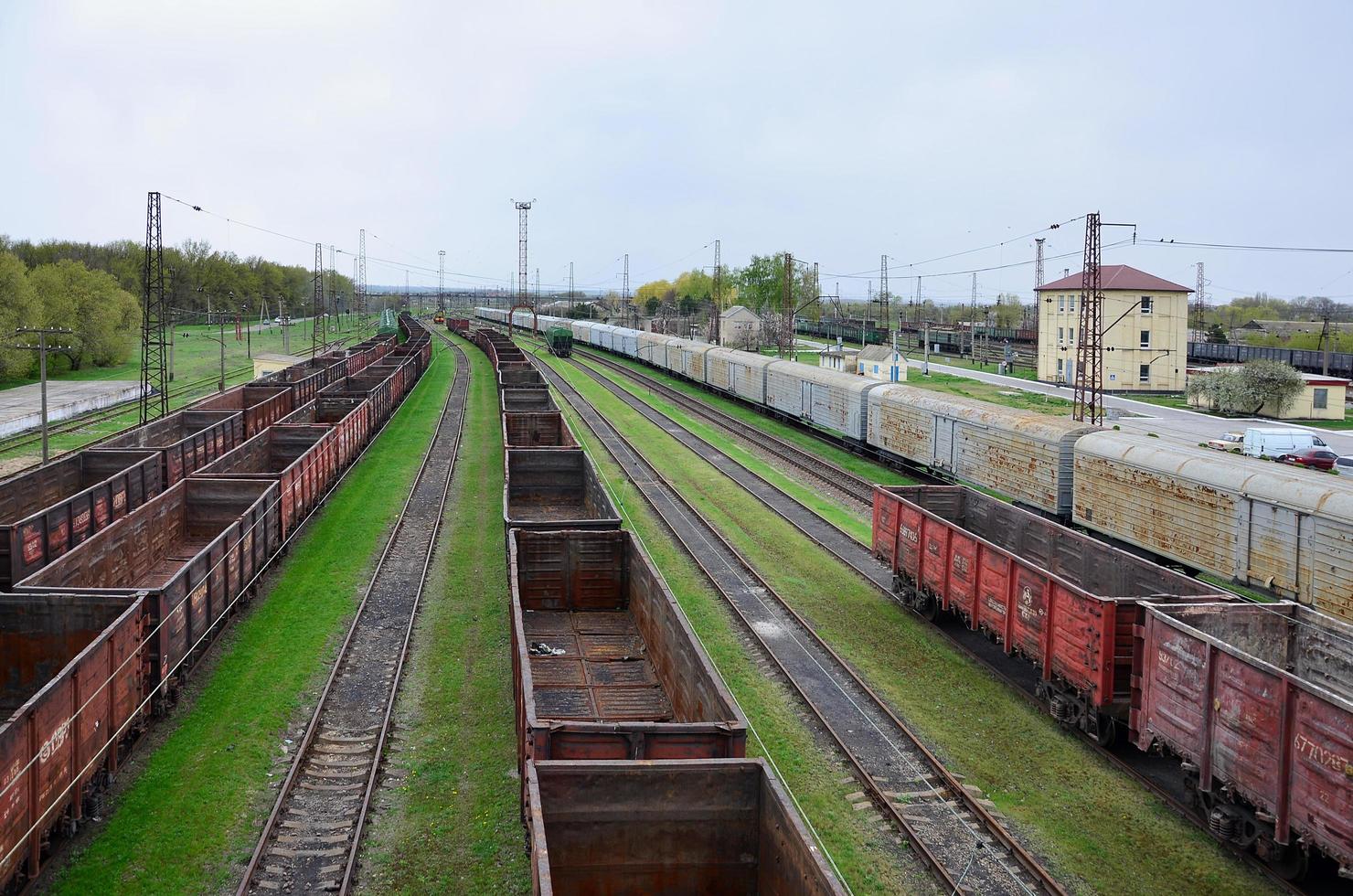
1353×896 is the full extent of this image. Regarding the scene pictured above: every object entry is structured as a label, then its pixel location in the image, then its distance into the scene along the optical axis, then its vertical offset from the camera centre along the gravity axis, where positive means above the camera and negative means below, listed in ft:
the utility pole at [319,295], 287.83 +20.09
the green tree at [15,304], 198.80 +11.04
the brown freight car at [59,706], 31.19 -12.49
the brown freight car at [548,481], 86.02 -9.76
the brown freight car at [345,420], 108.88 -6.74
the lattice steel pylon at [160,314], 129.18 +6.56
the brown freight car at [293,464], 78.23 -8.77
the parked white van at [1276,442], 134.82 -8.80
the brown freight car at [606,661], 32.86 -12.59
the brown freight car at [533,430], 112.98 -7.16
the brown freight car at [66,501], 59.00 -9.79
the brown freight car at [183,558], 47.47 -11.16
